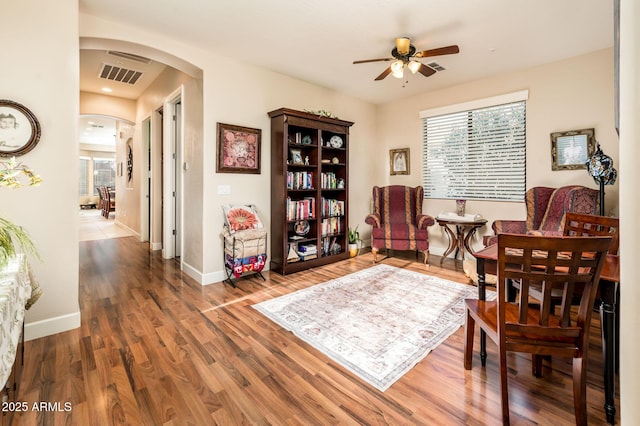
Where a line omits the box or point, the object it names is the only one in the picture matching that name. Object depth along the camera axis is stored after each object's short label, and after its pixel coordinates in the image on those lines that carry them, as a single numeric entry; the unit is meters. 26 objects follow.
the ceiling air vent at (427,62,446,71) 3.82
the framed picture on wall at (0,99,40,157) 2.09
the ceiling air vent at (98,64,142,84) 4.37
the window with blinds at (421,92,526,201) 4.14
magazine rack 3.38
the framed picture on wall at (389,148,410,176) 5.32
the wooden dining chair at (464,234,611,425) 1.30
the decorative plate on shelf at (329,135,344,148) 4.56
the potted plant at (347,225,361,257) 4.78
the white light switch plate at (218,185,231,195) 3.61
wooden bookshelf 3.89
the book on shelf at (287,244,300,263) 3.97
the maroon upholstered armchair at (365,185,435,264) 4.34
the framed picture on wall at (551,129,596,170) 3.53
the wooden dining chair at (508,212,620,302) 2.05
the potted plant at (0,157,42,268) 1.21
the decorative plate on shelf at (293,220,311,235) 4.23
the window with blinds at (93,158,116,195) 12.64
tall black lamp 2.98
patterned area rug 2.01
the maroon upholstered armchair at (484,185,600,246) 3.19
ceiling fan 2.88
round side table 4.12
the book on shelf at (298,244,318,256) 4.13
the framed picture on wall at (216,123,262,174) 3.56
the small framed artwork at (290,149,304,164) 4.10
